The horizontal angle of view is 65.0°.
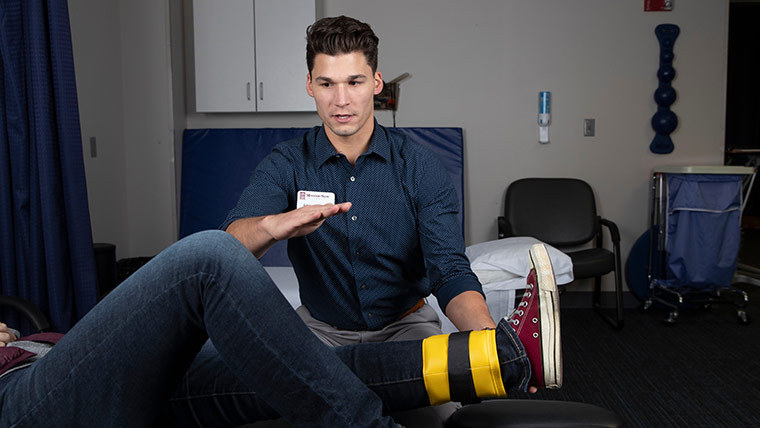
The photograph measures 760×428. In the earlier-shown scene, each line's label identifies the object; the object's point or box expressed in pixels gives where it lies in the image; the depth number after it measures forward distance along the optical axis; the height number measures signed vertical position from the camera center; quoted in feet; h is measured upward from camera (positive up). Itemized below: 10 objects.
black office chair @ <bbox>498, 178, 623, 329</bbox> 12.54 -1.43
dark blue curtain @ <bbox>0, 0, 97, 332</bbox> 7.81 -0.17
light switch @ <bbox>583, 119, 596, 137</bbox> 13.16 +0.43
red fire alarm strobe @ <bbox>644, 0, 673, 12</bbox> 12.73 +2.94
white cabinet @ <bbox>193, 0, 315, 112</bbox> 12.23 +1.94
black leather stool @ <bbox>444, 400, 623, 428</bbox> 3.92 -1.82
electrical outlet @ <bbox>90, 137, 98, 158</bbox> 11.34 +0.04
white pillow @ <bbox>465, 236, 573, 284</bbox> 10.13 -1.96
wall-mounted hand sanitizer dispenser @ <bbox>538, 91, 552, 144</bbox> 12.94 +0.65
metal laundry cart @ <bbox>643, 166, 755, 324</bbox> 11.58 -1.68
